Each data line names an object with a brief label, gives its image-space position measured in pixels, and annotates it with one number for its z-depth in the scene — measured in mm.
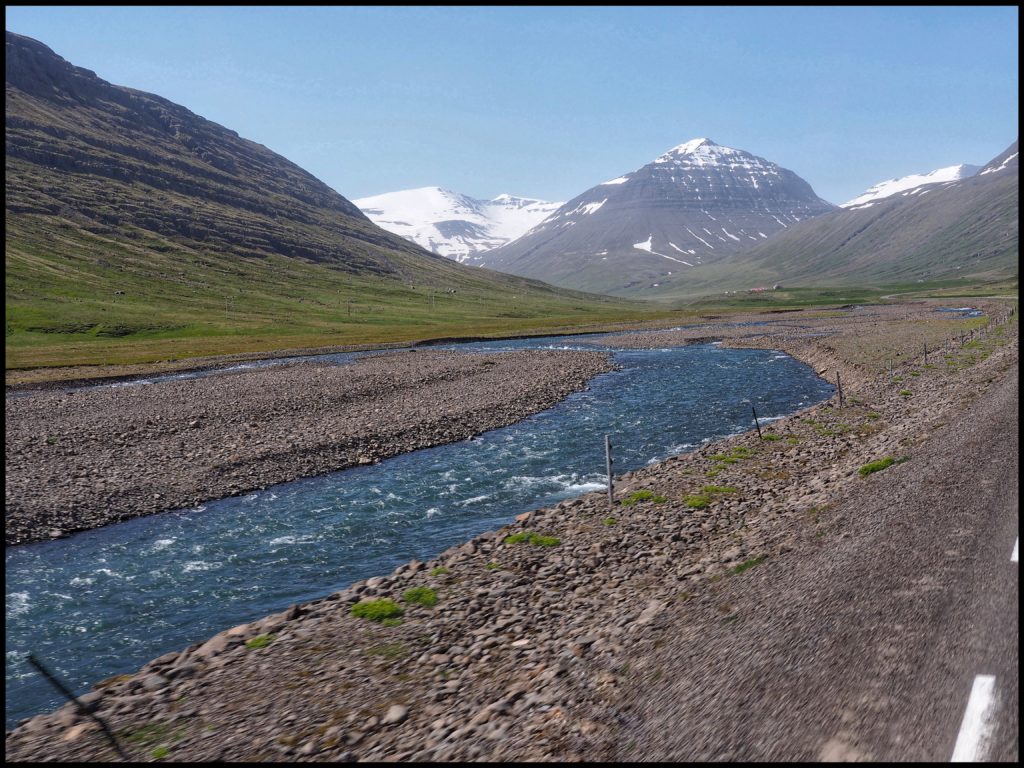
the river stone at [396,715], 12161
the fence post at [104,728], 11862
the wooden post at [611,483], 26214
